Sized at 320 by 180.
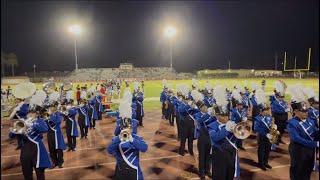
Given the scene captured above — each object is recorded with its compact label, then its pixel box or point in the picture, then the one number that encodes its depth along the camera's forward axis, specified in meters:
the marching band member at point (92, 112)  8.13
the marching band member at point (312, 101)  4.04
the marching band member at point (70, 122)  5.68
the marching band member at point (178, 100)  6.68
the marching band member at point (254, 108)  7.56
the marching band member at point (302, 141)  3.32
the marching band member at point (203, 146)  4.23
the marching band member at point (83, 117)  6.71
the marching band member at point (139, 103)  8.59
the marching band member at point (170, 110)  8.59
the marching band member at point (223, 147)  3.09
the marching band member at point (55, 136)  4.71
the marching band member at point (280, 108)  6.30
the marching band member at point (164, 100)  9.53
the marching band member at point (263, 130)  4.41
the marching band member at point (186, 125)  5.30
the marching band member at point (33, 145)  3.53
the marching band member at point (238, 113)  5.16
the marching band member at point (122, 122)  2.61
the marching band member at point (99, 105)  9.36
